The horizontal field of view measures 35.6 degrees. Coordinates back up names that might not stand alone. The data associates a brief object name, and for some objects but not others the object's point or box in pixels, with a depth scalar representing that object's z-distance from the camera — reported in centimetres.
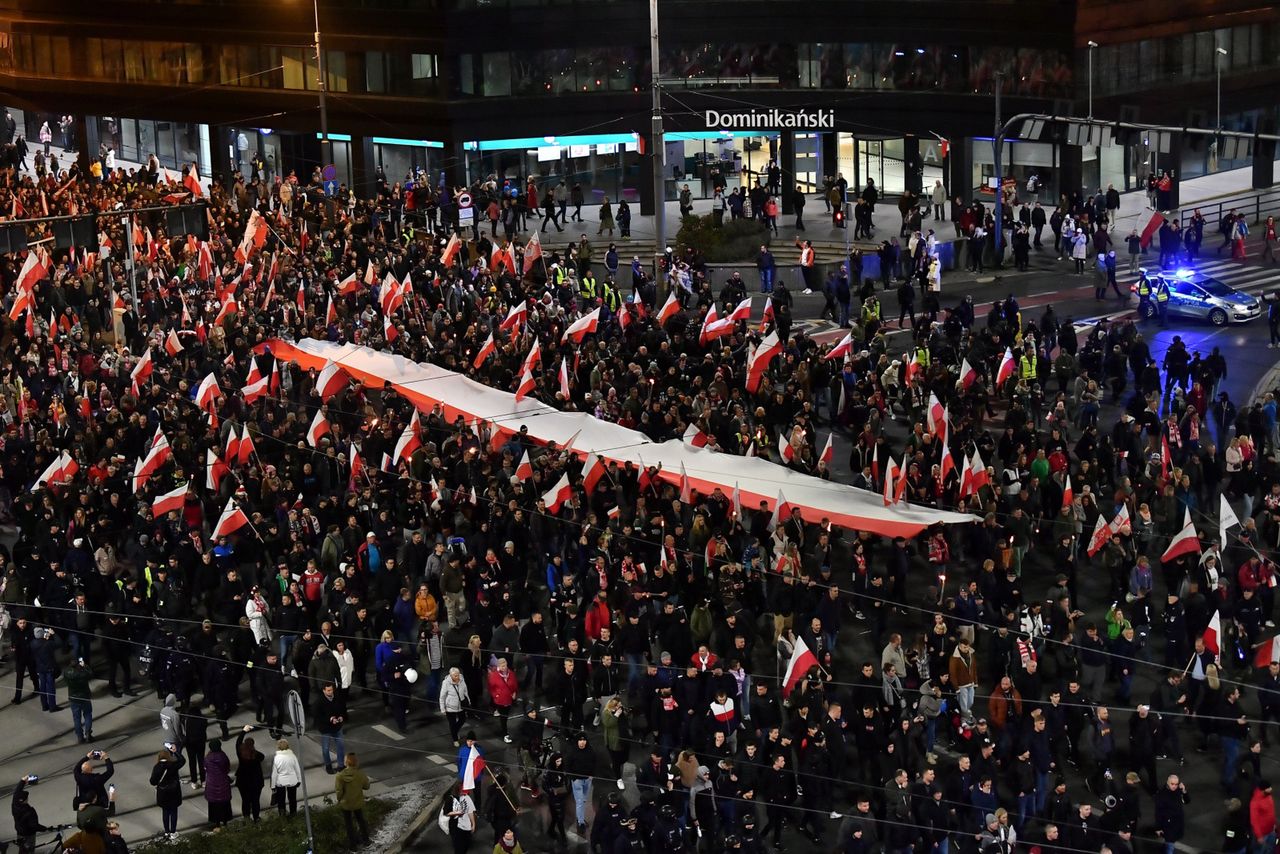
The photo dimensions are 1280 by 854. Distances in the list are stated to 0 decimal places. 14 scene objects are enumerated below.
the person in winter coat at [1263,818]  2316
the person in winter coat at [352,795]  2481
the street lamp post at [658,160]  4956
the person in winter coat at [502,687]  2728
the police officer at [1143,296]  4878
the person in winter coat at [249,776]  2550
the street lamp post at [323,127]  6300
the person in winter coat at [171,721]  2662
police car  4878
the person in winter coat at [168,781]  2530
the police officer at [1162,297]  4862
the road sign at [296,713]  2306
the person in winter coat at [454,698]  2722
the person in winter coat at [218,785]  2542
